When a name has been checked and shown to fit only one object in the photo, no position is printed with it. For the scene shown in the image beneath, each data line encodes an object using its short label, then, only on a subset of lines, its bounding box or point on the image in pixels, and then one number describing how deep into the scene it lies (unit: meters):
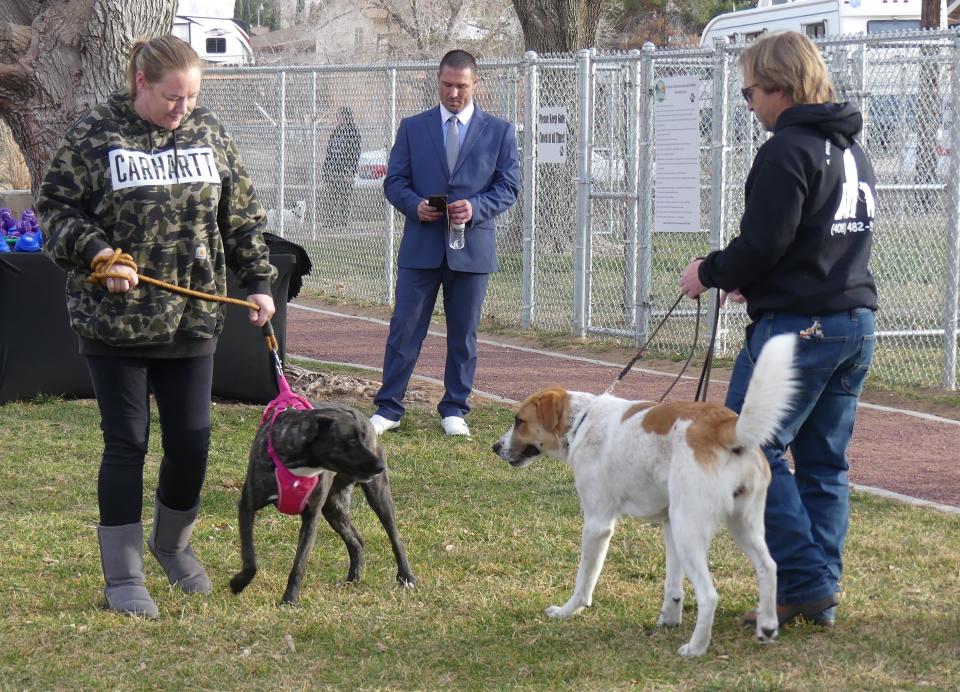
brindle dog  4.66
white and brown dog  3.94
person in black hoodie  4.08
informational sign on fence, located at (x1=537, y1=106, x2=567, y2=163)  12.13
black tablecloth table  8.27
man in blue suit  7.68
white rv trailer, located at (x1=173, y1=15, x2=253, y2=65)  37.59
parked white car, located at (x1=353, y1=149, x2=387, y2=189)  14.82
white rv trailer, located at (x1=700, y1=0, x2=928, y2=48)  19.27
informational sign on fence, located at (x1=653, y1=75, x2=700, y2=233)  10.53
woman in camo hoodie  4.42
